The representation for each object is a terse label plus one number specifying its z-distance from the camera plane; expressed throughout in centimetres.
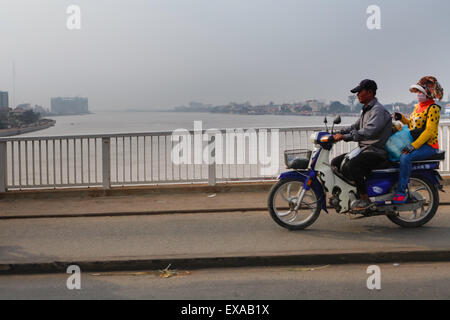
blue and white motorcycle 736
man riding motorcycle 711
